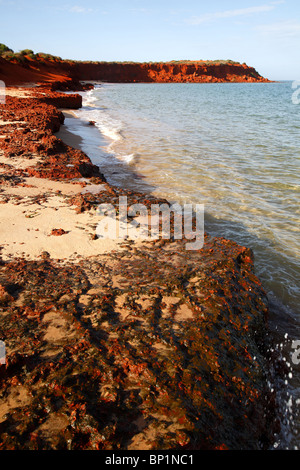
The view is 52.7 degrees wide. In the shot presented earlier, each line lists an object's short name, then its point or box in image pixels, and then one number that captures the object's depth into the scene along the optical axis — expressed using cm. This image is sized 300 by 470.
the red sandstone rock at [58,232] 371
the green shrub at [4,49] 3373
